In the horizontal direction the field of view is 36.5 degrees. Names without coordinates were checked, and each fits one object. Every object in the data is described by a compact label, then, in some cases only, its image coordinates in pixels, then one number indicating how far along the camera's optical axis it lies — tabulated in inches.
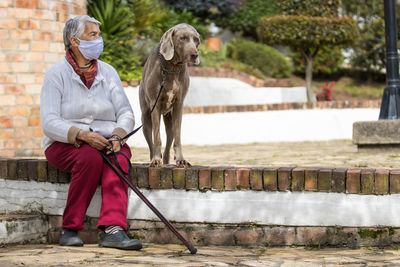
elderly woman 151.0
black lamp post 265.1
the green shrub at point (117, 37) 402.6
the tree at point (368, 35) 747.4
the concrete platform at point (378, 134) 252.4
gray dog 150.3
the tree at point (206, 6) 664.4
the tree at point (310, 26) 514.0
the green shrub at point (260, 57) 638.5
